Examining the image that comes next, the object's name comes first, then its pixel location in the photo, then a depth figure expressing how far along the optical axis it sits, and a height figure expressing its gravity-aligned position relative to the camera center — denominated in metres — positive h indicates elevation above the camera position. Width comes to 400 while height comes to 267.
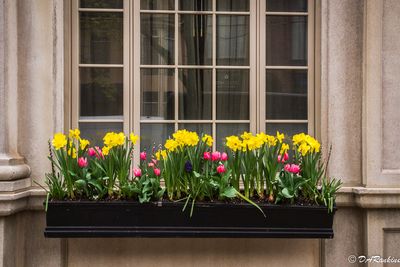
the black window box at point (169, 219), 4.42 -0.89
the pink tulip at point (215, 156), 4.47 -0.35
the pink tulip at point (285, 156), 4.55 -0.36
